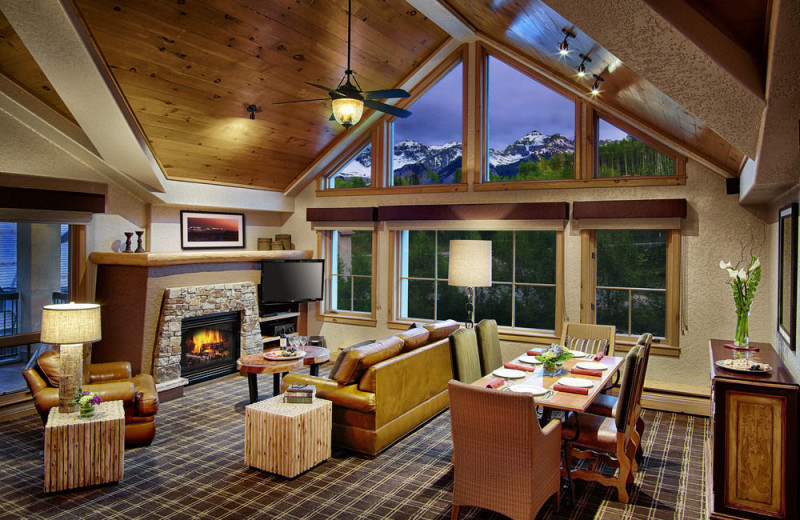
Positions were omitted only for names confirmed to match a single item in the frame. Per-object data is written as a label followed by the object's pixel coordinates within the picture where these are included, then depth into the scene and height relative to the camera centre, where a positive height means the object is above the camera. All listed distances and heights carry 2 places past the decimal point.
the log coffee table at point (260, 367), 5.22 -1.02
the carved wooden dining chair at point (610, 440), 3.64 -1.21
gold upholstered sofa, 4.45 -1.08
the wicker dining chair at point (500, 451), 2.99 -1.08
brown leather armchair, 4.52 -1.14
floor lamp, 5.30 +0.01
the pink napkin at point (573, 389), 3.69 -0.85
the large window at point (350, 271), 8.18 -0.13
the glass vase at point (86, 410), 3.95 -1.09
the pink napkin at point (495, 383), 3.80 -0.84
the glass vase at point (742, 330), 4.28 -0.51
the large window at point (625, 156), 5.99 +1.22
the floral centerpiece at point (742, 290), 4.16 -0.19
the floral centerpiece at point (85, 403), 3.96 -1.04
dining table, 3.47 -0.86
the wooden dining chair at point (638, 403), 3.98 -1.10
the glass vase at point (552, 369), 4.19 -0.82
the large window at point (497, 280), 6.88 -0.22
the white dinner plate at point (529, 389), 3.67 -0.86
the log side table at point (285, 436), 4.07 -1.32
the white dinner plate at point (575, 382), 3.81 -0.84
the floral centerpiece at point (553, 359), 4.20 -0.74
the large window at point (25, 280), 5.61 -0.22
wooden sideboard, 3.29 -1.11
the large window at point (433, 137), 7.28 +1.73
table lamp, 3.96 -0.55
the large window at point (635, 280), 5.95 -0.17
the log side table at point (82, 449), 3.77 -1.34
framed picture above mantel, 7.13 +0.42
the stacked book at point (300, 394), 4.30 -1.04
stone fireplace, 6.16 -0.87
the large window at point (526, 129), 6.55 +1.67
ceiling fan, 4.35 +1.31
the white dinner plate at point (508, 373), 4.13 -0.84
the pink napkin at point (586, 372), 4.15 -0.82
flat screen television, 7.43 -0.26
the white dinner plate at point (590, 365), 4.33 -0.81
